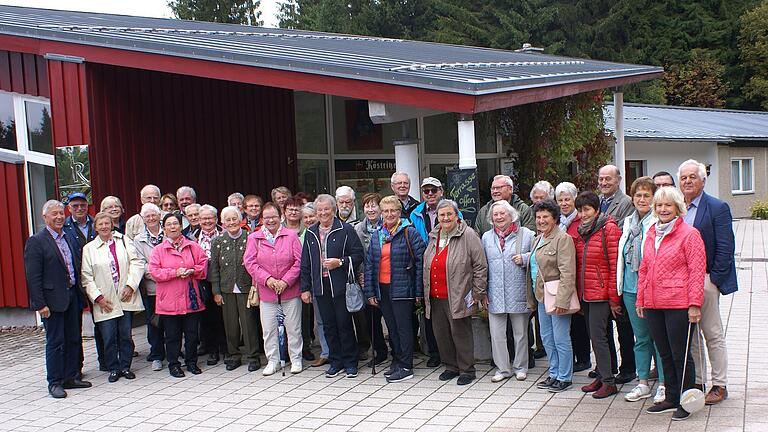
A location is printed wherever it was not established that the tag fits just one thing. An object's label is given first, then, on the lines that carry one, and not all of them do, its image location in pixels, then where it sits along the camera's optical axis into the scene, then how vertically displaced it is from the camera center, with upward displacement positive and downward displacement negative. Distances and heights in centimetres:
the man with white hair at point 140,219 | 839 -31
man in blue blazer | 570 -72
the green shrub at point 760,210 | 2575 -167
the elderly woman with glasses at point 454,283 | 685 -97
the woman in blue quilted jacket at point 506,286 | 686 -101
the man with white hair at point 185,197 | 873 -11
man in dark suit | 714 -94
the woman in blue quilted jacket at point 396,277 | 711 -92
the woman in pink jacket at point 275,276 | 754 -90
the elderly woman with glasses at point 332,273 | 734 -88
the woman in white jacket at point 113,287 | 761 -95
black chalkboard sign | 752 -17
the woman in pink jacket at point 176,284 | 762 -95
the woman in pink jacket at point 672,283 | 543 -84
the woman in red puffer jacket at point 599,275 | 622 -86
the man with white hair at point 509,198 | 732 -24
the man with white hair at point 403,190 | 779 -13
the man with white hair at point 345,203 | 787 -24
